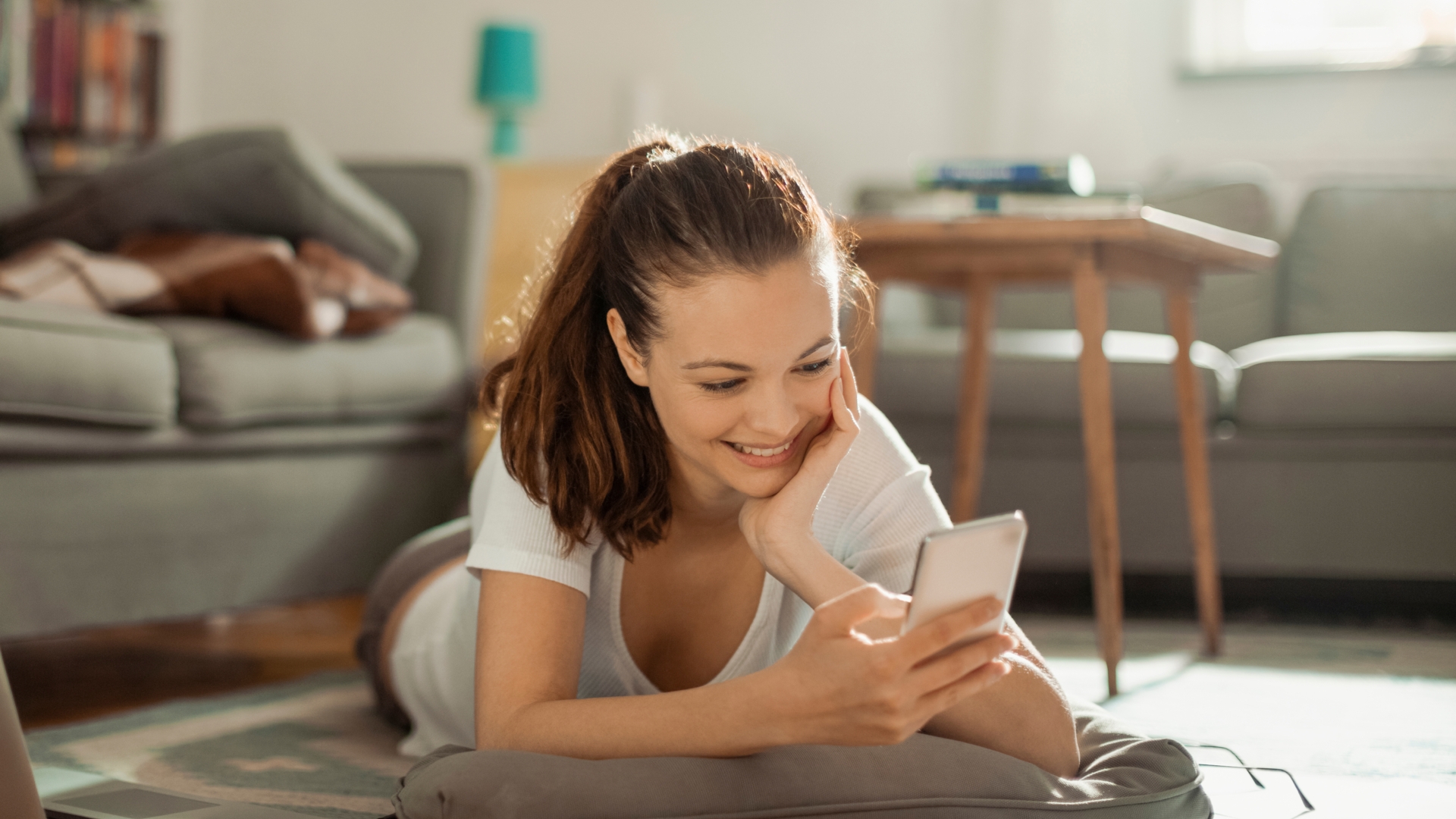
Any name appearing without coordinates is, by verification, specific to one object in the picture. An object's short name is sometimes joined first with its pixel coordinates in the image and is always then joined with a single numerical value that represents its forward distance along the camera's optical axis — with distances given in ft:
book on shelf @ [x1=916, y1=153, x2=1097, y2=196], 5.74
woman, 2.79
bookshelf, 10.93
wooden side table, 5.24
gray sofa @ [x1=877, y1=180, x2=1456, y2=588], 6.82
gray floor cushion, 2.82
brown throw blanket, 5.54
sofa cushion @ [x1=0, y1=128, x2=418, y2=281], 6.27
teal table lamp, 12.10
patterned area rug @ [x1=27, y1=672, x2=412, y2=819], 4.00
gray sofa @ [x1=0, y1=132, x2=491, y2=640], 4.95
